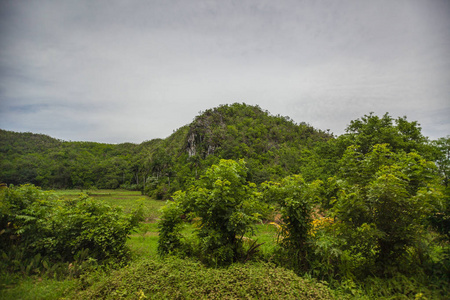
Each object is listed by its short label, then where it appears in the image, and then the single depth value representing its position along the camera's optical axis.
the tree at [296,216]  5.36
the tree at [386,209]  4.25
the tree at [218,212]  5.54
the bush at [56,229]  5.42
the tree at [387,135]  14.96
